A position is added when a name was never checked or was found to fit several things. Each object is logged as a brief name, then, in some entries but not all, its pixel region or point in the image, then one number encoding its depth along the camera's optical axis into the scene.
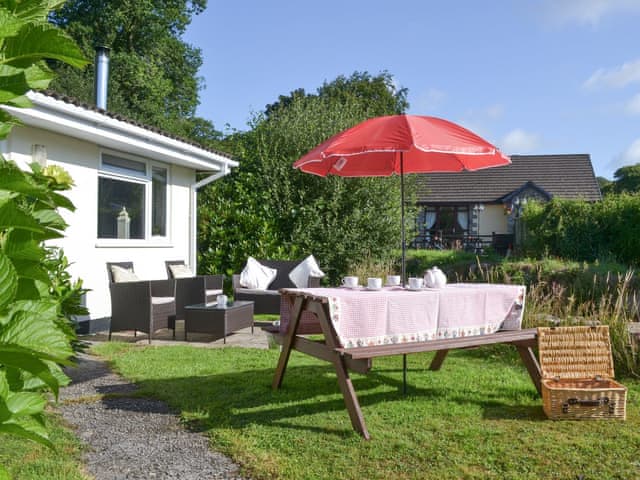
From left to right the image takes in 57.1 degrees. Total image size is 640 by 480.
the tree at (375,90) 29.39
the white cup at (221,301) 7.51
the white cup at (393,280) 5.18
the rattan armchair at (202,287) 8.41
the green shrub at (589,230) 12.64
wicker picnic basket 4.60
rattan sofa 8.90
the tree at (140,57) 26.05
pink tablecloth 4.16
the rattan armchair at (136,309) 7.15
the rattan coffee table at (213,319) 7.10
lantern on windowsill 8.94
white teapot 4.84
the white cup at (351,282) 4.96
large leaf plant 0.79
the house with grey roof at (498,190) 28.41
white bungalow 7.18
